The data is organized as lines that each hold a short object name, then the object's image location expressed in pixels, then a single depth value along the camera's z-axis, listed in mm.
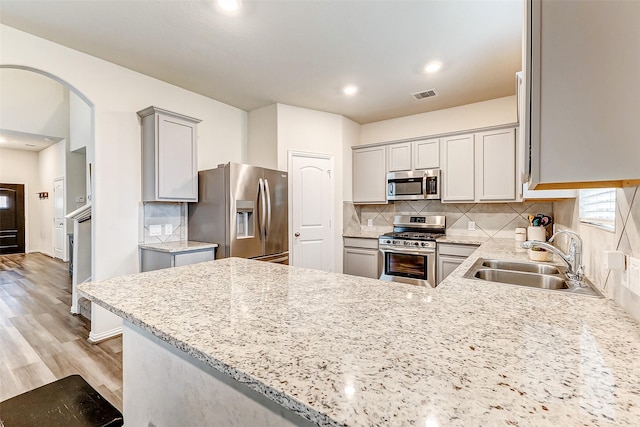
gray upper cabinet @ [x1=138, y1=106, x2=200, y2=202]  2932
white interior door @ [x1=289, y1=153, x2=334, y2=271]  3951
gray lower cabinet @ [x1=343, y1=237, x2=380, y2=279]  4062
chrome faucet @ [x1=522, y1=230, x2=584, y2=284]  1433
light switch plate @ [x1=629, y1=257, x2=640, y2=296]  908
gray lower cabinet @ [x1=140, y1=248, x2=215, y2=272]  2738
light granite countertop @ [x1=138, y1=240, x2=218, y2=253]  2732
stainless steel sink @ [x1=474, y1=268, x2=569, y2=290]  1665
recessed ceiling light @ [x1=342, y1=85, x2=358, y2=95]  3416
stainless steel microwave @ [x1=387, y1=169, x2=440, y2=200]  3838
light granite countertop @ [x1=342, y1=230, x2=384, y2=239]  4128
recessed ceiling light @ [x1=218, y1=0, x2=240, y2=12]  2033
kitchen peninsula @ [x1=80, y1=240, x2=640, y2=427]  502
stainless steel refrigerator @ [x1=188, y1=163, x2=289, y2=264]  2965
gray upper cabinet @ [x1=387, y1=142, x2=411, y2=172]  4066
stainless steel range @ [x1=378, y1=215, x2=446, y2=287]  3562
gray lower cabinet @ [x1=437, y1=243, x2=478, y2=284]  3374
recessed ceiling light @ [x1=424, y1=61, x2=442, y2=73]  2869
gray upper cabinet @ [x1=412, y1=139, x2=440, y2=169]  3869
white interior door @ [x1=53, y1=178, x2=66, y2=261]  6816
